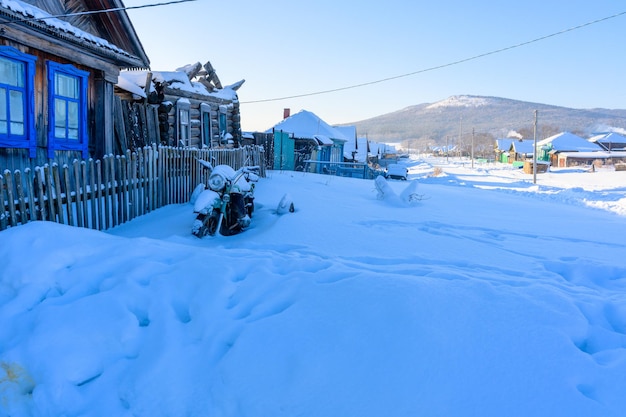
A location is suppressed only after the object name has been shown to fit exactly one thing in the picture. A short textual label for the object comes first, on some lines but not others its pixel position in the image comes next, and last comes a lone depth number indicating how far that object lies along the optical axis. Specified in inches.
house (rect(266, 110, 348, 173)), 1050.0
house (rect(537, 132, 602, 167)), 2706.7
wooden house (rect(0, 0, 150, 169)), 301.4
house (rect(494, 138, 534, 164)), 3472.0
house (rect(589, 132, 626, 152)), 3110.0
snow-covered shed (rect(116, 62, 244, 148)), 588.7
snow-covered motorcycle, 275.6
